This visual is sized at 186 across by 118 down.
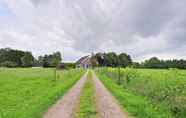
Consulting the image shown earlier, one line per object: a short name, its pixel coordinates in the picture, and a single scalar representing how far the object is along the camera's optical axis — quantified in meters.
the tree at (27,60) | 41.40
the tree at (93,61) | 35.30
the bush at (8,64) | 39.62
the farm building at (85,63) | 35.63
